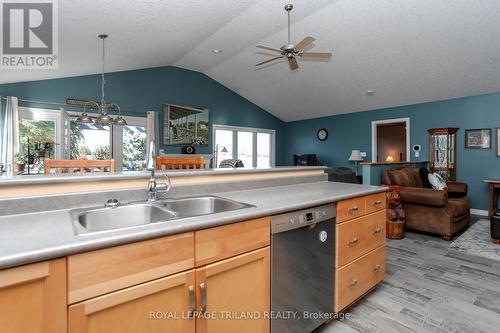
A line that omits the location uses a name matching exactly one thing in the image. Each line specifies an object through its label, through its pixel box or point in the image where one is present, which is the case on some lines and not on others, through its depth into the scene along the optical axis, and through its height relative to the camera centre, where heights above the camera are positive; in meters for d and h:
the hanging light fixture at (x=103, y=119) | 3.54 +0.65
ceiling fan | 3.09 +1.42
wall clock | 8.00 +0.96
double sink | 1.28 -0.26
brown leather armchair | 3.51 -0.62
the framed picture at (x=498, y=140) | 5.09 +0.48
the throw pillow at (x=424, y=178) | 4.65 -0.24
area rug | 3.02 -1.02
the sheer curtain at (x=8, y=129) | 4.23 +0.59
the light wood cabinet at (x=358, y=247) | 1.72 -0.60
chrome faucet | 1.51 -0.11
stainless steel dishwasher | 1.37 -0.60
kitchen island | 0.78 -0.37
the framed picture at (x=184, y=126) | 6.35 +1.01
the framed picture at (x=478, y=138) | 5.21 +0.54
